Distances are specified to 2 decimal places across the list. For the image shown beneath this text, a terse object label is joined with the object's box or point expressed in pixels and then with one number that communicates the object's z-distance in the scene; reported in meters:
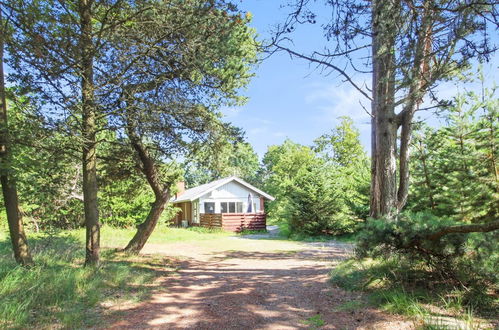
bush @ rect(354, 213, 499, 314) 4.25
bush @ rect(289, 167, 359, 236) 16.59
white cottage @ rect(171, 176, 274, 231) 26.53
